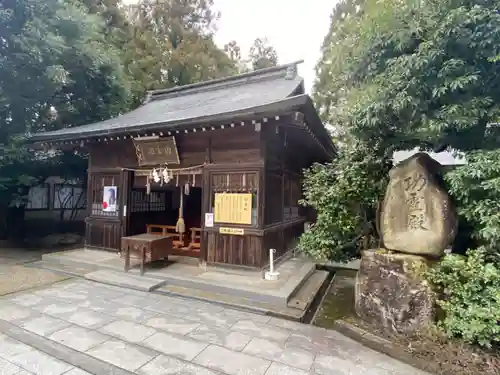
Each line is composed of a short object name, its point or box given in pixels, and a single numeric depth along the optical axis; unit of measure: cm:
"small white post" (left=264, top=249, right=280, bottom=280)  555
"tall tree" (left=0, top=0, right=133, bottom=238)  763
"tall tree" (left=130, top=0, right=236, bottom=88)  1562
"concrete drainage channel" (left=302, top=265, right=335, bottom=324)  444
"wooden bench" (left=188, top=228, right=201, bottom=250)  756
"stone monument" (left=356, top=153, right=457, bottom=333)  349
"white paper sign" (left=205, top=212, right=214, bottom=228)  622
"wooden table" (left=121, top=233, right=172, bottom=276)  588
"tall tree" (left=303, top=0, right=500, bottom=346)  308
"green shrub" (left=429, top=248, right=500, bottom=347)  283
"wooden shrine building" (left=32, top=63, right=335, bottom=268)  579
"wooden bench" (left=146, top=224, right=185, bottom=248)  769
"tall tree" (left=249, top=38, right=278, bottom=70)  2412
